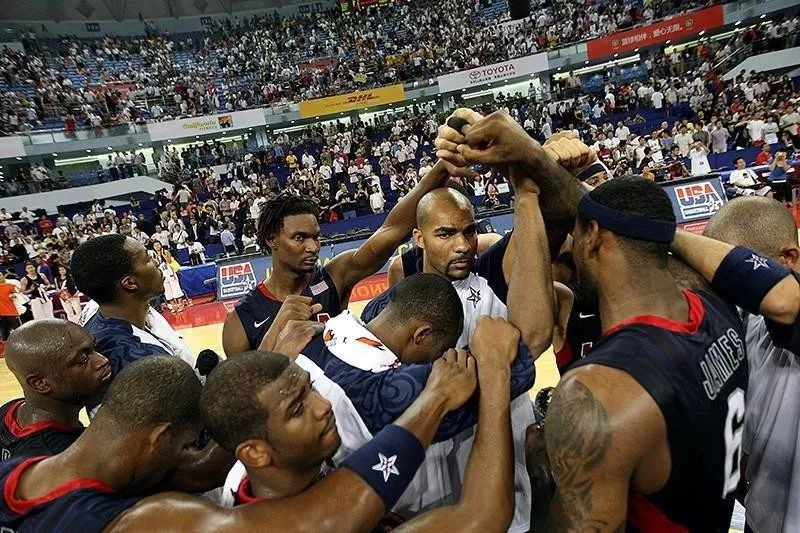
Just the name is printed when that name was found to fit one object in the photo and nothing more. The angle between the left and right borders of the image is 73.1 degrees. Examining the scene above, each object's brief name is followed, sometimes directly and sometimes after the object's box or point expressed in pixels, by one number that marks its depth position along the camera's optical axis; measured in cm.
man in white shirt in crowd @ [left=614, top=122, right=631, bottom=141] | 1791
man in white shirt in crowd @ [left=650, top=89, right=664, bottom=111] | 2014
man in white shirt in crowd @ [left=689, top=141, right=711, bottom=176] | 1413
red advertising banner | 2380
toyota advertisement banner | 2603
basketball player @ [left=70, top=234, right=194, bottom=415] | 273
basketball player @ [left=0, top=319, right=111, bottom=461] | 220
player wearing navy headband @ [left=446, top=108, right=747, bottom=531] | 138
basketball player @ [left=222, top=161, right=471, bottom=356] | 333
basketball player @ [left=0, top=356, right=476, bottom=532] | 141
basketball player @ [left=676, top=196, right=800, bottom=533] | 196
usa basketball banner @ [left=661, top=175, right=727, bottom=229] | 1027
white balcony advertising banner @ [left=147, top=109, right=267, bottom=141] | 2662
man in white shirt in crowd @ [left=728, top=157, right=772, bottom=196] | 1091
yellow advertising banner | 2734
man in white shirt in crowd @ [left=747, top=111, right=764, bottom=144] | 1545
